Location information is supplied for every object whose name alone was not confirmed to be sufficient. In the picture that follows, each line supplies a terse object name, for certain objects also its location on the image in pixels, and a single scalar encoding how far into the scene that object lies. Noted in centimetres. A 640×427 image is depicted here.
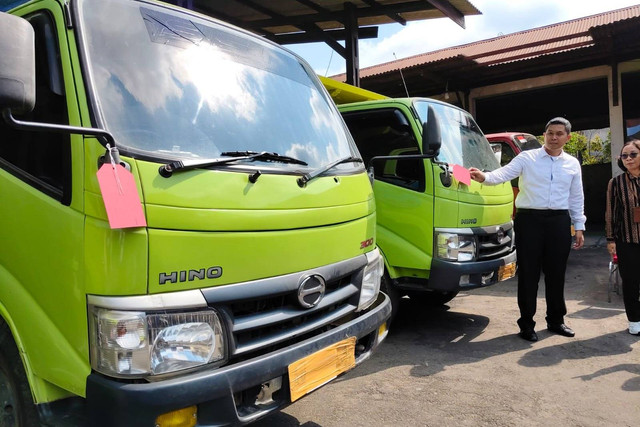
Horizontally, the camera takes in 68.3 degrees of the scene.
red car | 697
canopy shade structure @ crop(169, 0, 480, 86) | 733
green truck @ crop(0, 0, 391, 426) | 160
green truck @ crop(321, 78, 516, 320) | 388
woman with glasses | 416
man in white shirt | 409
